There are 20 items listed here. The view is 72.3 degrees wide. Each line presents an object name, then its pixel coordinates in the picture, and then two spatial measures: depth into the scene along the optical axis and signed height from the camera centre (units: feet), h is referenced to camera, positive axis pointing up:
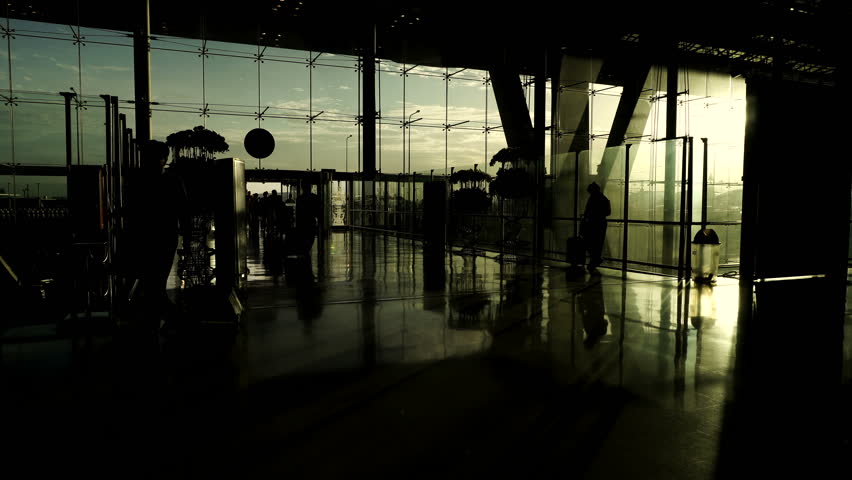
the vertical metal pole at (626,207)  33.71 +0.45
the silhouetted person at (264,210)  62.00 +0.55
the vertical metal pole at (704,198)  29.79 +0.82
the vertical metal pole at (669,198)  32.91 +0.94
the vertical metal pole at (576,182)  38.70 +2.17
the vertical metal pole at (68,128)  18.74 +2.81
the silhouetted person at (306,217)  37.77 -0.15
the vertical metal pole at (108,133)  18.06 +2.60
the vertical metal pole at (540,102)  58.97 +11.48
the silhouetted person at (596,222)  34.09 -0.43
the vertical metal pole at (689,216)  29.78 -0.08
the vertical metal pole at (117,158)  18.90 +1.89
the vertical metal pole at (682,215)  29.89 -0.02
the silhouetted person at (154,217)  16.15 -0.06
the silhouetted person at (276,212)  48.13 +0.25
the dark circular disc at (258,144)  39.14 +4.84
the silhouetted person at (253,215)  67.36 -0.08
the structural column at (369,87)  62.49 +13.85
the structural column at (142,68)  51.11 +13.00
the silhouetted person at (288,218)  42.89 -0.24
